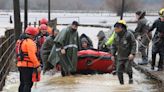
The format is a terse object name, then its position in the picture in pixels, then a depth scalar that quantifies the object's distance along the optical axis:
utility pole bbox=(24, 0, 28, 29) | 23.72
